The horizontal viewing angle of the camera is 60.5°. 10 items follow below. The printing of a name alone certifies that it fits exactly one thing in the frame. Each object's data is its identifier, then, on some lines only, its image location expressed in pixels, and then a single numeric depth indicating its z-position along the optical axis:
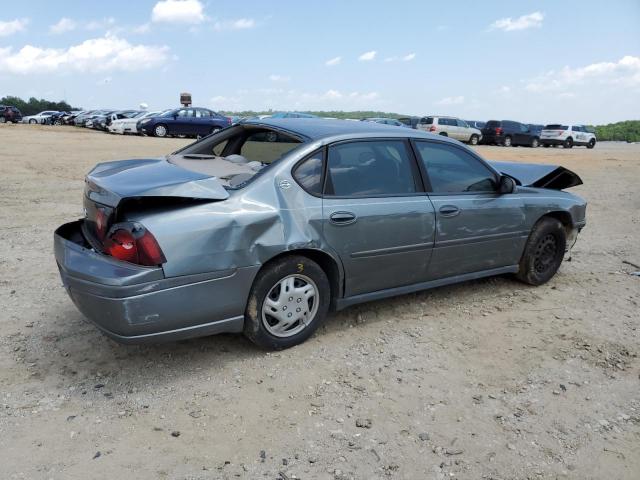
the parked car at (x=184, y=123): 27.09
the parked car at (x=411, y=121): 32.53
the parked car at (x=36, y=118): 42.12
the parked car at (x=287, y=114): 27.33
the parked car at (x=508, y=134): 32.41
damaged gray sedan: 3.14
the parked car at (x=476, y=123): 37.33
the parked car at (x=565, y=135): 33.16
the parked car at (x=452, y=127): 31.00
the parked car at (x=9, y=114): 41.38
